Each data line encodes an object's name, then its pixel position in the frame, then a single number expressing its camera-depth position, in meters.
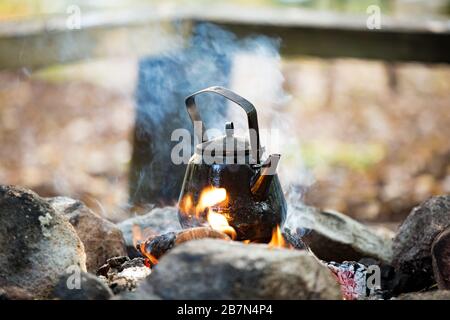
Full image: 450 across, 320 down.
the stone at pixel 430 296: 2.54
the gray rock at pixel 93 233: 3.37
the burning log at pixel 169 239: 2.79
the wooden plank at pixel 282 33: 4.66
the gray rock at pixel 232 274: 2.29
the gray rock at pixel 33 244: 2.71
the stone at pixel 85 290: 2.48
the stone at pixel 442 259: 2.89
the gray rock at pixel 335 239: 3.65
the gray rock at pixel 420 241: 3.28
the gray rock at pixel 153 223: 3.78
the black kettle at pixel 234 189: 2.92
